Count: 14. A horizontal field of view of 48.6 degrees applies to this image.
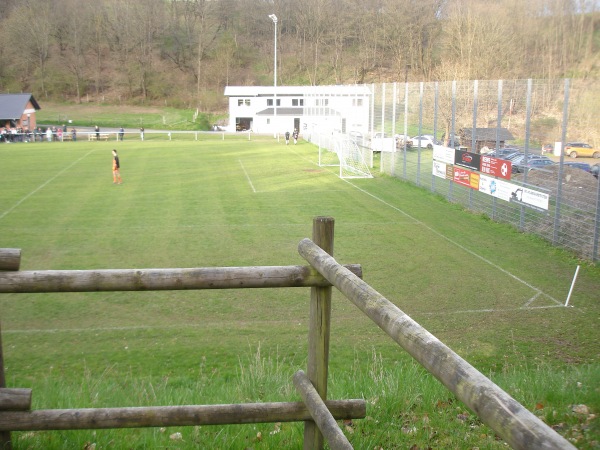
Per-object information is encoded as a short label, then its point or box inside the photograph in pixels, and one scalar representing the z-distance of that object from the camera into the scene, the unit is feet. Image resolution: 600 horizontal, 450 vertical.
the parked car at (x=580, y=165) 54.95
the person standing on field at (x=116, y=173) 92.53
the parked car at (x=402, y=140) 95.20
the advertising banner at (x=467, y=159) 71.05
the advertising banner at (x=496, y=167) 64.95
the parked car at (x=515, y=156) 63.23
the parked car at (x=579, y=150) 53.86
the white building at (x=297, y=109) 135.13
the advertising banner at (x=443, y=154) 78.28
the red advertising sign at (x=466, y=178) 71.82
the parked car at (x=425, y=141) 88.38
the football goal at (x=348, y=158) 105.09
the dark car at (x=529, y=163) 60.23
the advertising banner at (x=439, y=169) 80.99
